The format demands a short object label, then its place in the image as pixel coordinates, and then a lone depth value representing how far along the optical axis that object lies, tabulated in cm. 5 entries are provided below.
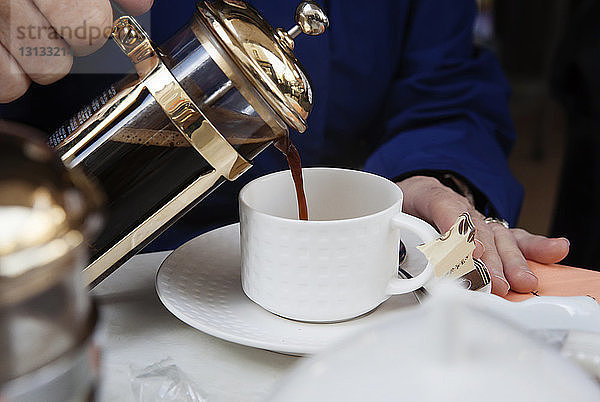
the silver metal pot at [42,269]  20
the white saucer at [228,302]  43
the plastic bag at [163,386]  39
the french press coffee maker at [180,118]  43
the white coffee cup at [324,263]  43
